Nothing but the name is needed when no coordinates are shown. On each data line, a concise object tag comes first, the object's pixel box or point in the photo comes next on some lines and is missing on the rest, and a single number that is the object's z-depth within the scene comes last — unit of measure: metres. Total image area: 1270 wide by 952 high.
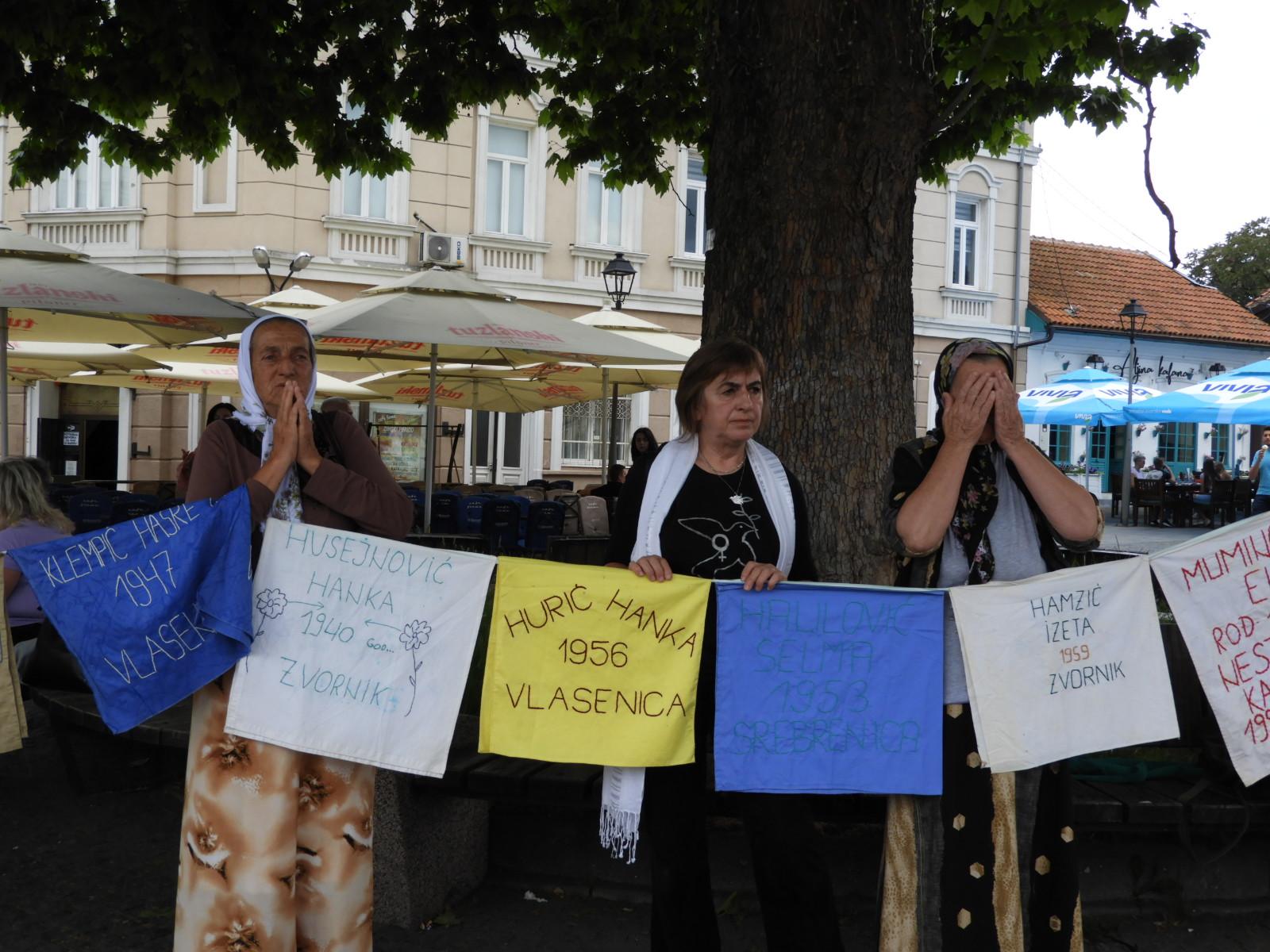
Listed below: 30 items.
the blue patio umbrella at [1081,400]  20.61
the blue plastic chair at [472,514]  12.11
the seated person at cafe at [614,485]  12.84
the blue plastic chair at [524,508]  12.18
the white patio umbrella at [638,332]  14.06
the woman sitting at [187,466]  9.18
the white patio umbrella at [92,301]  8.33
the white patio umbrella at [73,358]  13.12
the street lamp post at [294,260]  16.84
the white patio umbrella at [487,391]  15.75
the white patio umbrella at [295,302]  13.62
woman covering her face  3.07
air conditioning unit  19.77
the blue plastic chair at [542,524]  12.06
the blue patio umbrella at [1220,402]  17.92
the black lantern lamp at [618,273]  15.54
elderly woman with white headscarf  3.18
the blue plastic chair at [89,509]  10.95
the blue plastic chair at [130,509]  10.62
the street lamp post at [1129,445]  23.23
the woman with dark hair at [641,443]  12.10
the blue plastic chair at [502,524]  11.96
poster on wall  20.97
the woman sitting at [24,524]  5.50
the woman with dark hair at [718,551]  3.29
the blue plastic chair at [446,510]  12.77
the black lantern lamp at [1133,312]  24.66
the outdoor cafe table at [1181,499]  23.17
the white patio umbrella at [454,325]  9.52
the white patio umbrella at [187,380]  14.70
